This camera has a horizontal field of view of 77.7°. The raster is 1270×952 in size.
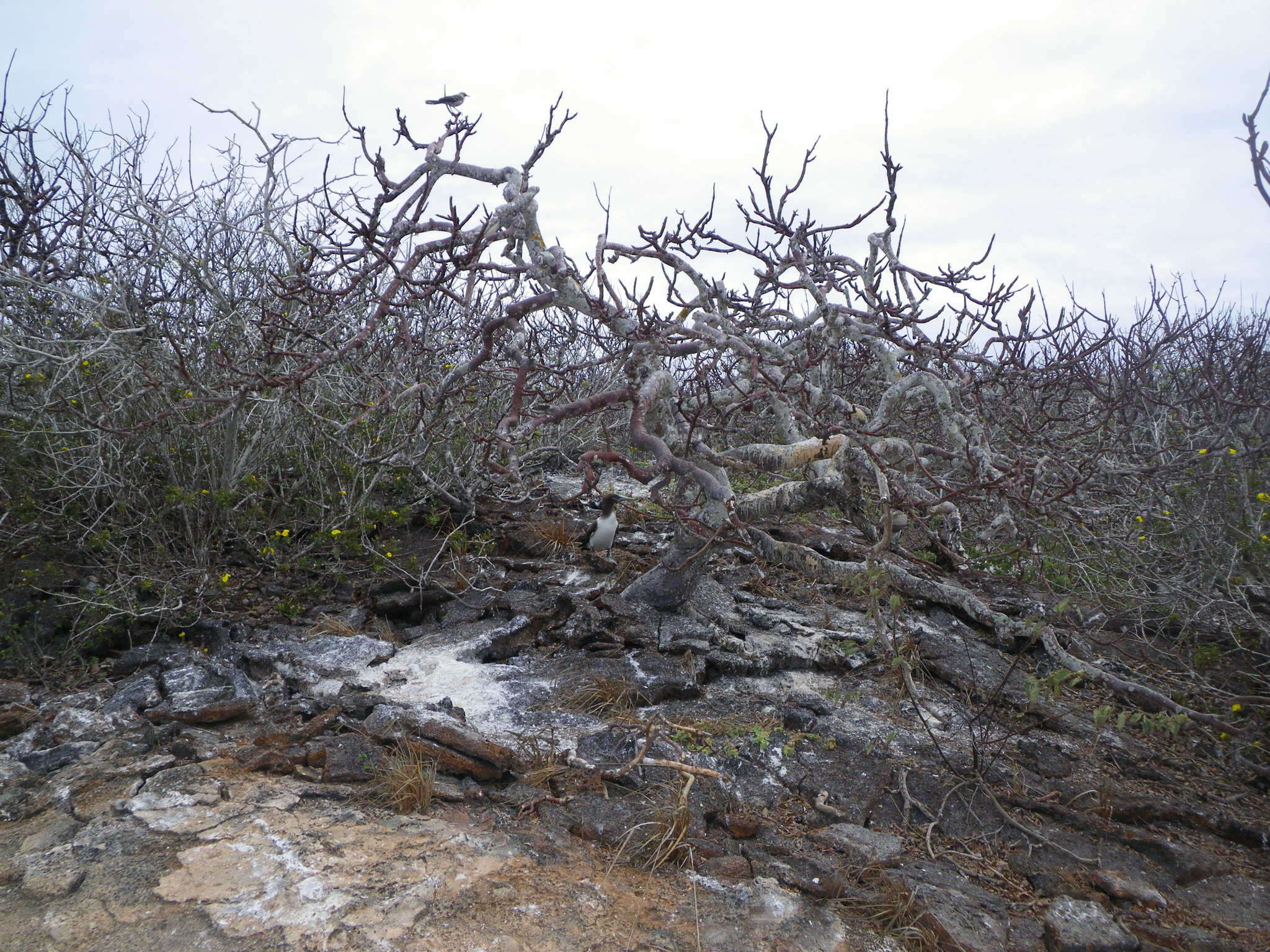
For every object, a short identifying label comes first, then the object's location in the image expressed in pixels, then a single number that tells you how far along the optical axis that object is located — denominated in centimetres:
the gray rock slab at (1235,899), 262
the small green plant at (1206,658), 427
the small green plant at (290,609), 463
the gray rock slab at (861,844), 275
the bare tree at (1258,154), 227
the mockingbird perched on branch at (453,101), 366
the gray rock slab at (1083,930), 236
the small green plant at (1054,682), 269
